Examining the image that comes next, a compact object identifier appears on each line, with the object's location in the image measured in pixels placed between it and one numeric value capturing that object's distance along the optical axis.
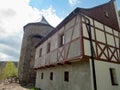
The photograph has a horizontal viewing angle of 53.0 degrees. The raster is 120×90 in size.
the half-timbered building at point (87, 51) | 7.62
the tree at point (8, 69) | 35.62
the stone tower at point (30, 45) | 21.20
